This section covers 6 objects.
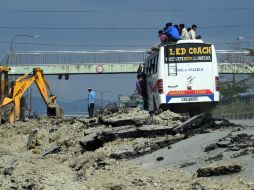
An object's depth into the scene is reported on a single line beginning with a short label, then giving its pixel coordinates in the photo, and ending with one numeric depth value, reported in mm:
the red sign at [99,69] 68312
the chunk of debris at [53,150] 17039
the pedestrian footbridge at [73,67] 66750
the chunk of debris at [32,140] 20016
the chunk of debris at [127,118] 16672
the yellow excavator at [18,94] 30578
